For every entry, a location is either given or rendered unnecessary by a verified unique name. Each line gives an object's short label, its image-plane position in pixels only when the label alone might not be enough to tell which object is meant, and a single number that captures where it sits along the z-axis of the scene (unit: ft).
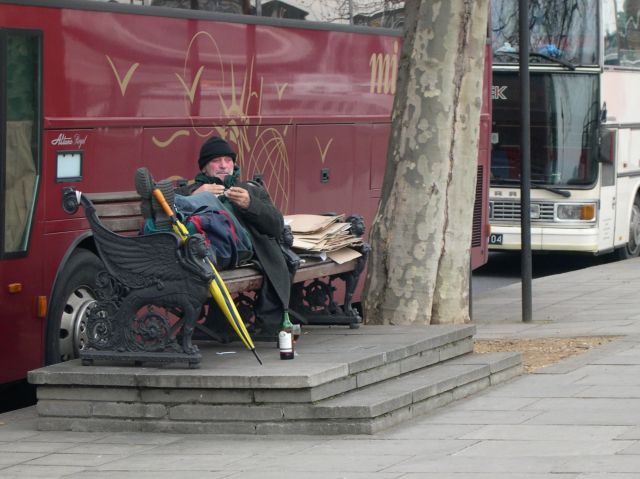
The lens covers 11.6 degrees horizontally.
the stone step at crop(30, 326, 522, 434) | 54.12
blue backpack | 61.93
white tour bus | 133.78
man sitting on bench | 62.63
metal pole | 91.17
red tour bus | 65.04
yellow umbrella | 57.07
